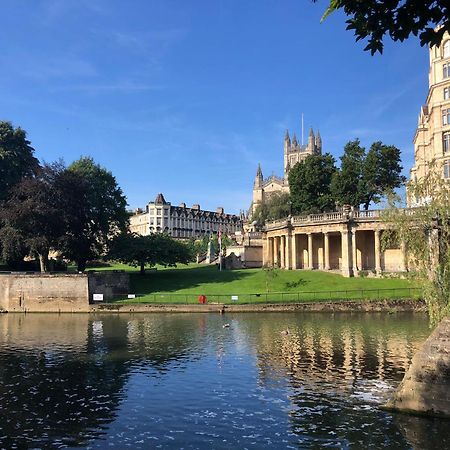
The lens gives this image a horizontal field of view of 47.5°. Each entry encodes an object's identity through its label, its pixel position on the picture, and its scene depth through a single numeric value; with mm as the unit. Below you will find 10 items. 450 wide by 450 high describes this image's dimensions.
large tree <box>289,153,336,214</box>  81000
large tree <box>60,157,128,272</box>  64000
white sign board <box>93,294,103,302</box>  57188
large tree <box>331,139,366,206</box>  74312
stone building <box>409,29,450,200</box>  66375
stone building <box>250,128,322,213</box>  185750
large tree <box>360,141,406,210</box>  73375
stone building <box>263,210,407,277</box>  66375
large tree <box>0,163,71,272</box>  57562
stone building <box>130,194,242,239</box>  187625
